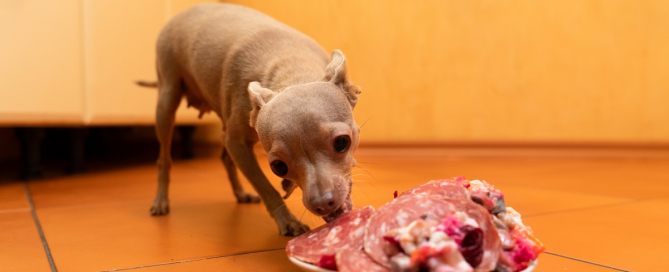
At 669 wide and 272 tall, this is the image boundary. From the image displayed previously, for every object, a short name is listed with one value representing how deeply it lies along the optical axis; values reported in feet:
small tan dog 1.54
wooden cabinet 2.83
